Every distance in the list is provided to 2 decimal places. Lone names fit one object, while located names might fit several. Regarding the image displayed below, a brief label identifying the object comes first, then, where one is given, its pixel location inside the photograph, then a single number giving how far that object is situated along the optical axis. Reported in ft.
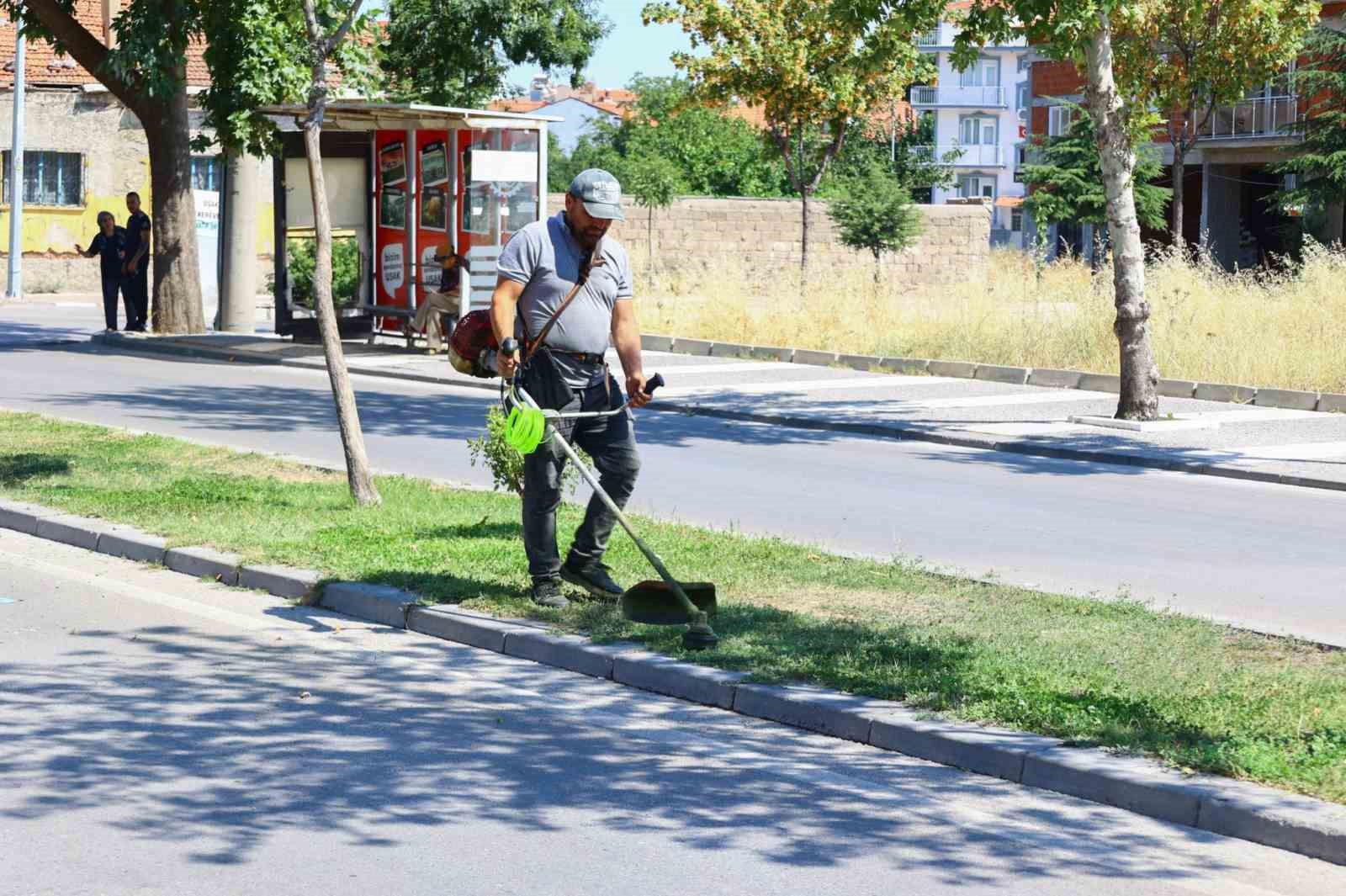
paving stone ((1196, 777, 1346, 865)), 17.28
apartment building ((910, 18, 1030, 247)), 359.05
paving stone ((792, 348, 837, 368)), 74.49
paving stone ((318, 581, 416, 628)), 27.40
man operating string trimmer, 26.37
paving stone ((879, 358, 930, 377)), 71.97
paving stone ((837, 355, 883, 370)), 73.05
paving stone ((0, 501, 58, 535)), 34.30
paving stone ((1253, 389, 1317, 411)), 60.23
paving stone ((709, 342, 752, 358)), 77.66
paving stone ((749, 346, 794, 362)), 76.23
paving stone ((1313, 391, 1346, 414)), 59.62
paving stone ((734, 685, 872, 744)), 21.44
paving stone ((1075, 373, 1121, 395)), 65.77
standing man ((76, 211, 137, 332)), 83.71
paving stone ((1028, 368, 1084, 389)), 67.36
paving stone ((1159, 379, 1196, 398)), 63.31
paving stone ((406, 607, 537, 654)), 25.84
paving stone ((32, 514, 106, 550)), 32.83
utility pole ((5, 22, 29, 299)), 114.62
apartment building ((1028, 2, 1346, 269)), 145.28
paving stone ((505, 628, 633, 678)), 24.39
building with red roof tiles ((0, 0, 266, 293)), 127.85
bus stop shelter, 75.82
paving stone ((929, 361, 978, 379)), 70.64
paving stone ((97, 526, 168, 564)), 31.58
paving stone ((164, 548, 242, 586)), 30.22
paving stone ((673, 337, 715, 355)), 78.69
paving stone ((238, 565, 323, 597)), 28.91
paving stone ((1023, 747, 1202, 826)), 18.43
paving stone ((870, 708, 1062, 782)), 19.94
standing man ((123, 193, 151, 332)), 84.12
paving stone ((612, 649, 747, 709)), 22.88
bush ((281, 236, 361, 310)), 87.92
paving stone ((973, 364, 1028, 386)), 68.64
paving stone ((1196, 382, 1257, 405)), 62.08
